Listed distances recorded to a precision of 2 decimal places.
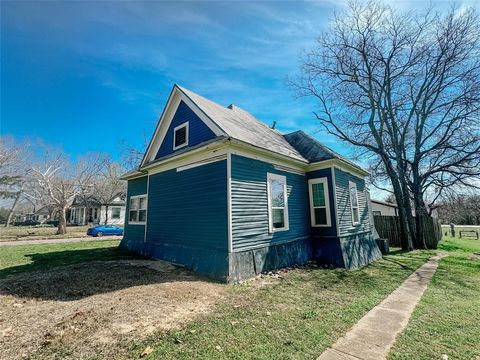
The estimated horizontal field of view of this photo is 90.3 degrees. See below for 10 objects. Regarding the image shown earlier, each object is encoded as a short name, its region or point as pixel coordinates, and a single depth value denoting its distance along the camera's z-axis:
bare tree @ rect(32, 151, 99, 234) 24.31
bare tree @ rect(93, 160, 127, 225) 34.78
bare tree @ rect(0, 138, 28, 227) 26.44
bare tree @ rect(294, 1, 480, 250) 14.02
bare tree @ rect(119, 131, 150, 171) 21.58
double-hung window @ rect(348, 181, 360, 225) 11.67
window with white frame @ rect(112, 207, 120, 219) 38.53
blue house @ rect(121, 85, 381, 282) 7.46
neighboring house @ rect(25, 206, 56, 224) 58.89
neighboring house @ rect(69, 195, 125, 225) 37.22
